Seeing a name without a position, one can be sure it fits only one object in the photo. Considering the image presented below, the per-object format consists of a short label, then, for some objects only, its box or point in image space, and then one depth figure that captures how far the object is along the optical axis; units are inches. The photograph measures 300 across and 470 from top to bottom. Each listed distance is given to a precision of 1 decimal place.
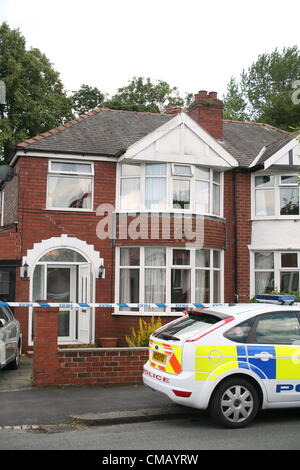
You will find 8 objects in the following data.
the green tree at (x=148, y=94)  1499.8
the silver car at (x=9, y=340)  393.9
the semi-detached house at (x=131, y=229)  586.9
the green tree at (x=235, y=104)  1663.1
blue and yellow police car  267.9
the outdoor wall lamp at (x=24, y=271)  565.6
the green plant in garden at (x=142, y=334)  495.1
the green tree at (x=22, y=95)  1114.7
